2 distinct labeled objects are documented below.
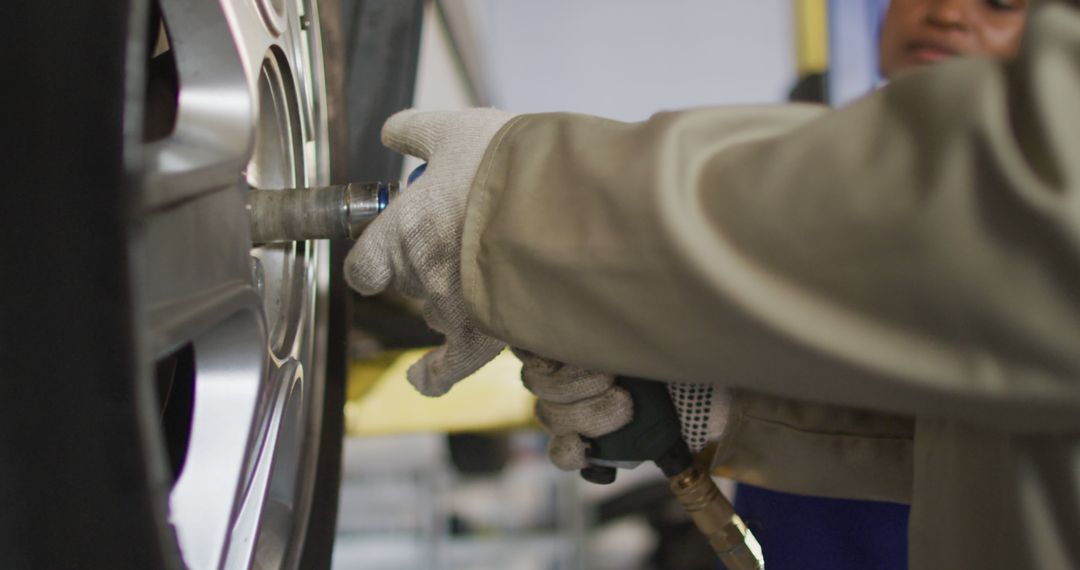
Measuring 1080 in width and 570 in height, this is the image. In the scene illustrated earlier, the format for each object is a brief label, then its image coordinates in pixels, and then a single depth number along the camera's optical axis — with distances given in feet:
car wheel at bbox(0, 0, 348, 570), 1.07
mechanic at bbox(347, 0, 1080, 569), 1.26
